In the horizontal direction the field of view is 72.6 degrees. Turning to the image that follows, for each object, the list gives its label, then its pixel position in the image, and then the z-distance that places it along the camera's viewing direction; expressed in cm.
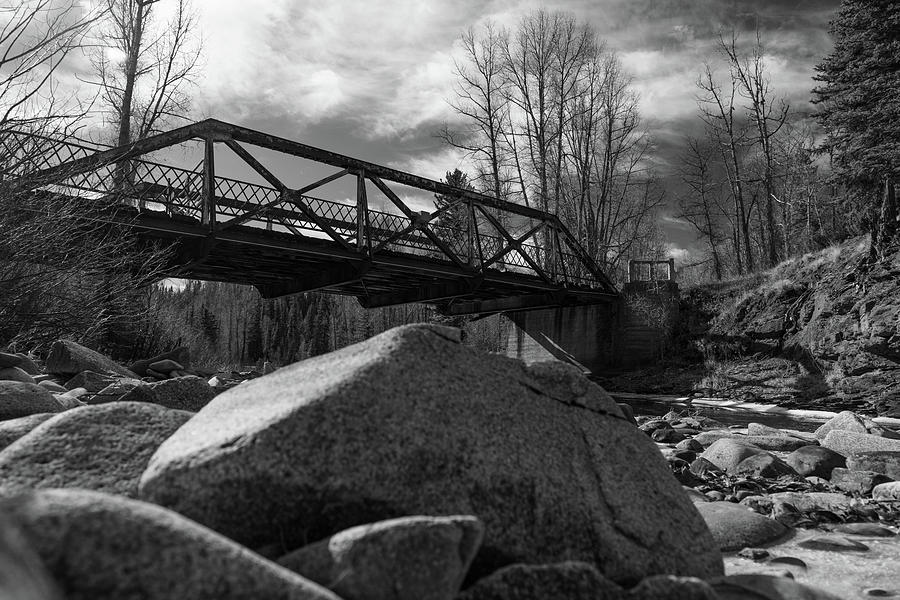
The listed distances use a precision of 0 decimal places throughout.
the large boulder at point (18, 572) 73
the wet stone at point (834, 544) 333
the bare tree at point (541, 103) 2802
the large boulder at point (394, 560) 162
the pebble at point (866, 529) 360
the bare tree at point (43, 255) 545
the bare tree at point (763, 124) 2920
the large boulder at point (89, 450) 229
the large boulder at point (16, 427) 293
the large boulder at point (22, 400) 417
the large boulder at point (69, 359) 887
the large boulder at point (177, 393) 532
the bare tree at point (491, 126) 2859
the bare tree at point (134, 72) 2072
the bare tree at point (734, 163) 3038
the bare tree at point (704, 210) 3491
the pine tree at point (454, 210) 1838
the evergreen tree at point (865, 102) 1931
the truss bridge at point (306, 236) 1233
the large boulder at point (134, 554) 120
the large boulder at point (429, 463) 196
